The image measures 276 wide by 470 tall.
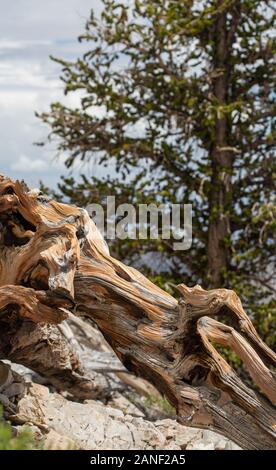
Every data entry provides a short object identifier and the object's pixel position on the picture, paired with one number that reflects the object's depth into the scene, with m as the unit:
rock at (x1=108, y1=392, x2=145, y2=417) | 20.98
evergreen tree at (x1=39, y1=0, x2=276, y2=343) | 26.02
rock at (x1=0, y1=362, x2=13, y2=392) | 15.10
